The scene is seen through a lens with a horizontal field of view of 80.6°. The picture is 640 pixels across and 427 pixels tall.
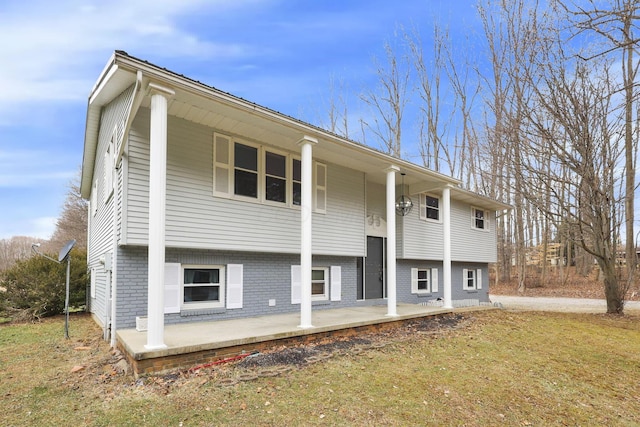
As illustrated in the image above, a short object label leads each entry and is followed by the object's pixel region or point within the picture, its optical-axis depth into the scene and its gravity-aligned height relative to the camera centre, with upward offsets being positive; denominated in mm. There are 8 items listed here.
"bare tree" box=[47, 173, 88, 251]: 28438 +2342
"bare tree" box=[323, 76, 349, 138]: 27609 +10168
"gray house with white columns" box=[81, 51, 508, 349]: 6309 +856
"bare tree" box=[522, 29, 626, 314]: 10914 +3129
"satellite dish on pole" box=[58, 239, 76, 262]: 7634 -11
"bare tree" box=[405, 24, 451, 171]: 25766 +10403
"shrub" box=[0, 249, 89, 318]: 10531 -1123
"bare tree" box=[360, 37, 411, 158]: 25906 +10263
